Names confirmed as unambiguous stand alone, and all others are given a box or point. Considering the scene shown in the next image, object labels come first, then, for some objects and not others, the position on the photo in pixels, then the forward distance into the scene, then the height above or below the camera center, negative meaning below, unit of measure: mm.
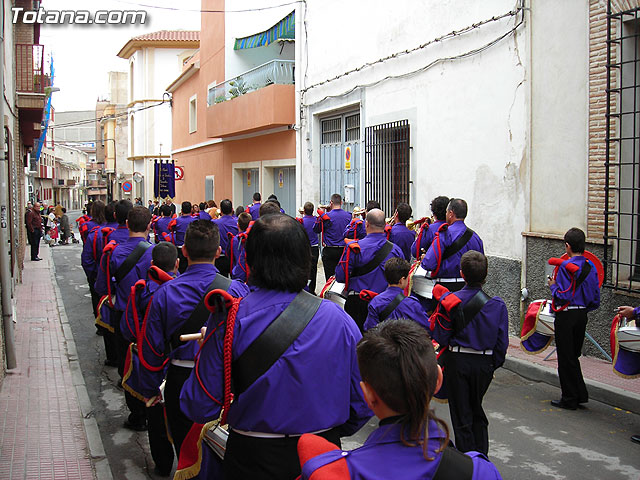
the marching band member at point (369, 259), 7238 -560
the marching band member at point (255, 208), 14664 -46
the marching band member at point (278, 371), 2801 -681
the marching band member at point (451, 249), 7902 -497
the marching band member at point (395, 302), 5551 -785
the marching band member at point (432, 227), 8758 -275
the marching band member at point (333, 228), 12883 -415
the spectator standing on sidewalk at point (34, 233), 22438 -870
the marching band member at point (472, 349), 5027 -1058
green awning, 19500 +5108
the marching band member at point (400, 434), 1904 -644
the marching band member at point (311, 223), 13086 -327
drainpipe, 7863 -763
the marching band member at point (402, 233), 9719 -390
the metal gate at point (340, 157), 15836 +1190
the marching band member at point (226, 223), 12148 -305
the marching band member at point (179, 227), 13664 -419
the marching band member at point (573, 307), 6586 -981
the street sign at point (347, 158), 16047 +1114
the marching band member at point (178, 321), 4051 -677
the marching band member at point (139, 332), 4885 -994
